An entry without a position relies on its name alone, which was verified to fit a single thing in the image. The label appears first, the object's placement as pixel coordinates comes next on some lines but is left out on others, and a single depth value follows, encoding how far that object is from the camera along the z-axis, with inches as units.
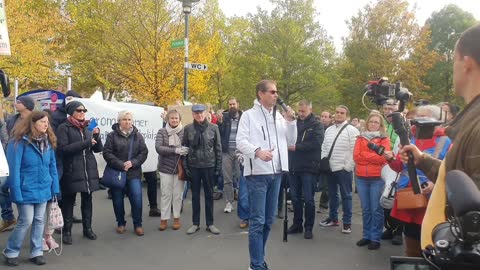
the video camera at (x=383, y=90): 129.4
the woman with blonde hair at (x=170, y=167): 271.4
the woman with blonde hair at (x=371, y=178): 229.9
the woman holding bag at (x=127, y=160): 256.2
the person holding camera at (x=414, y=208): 149.7
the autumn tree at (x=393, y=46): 901.2
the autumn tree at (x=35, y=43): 716.7
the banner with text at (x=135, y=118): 327.9
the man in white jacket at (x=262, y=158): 182.2
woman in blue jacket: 196.5
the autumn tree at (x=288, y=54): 1095.6
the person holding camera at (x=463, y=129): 61.7
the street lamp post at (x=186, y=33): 429.9
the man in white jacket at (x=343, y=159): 264.4
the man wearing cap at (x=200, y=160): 263.6
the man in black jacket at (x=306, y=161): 253.9
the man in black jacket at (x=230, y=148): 323.3
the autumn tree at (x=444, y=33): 1191.6
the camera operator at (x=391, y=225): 221.8
